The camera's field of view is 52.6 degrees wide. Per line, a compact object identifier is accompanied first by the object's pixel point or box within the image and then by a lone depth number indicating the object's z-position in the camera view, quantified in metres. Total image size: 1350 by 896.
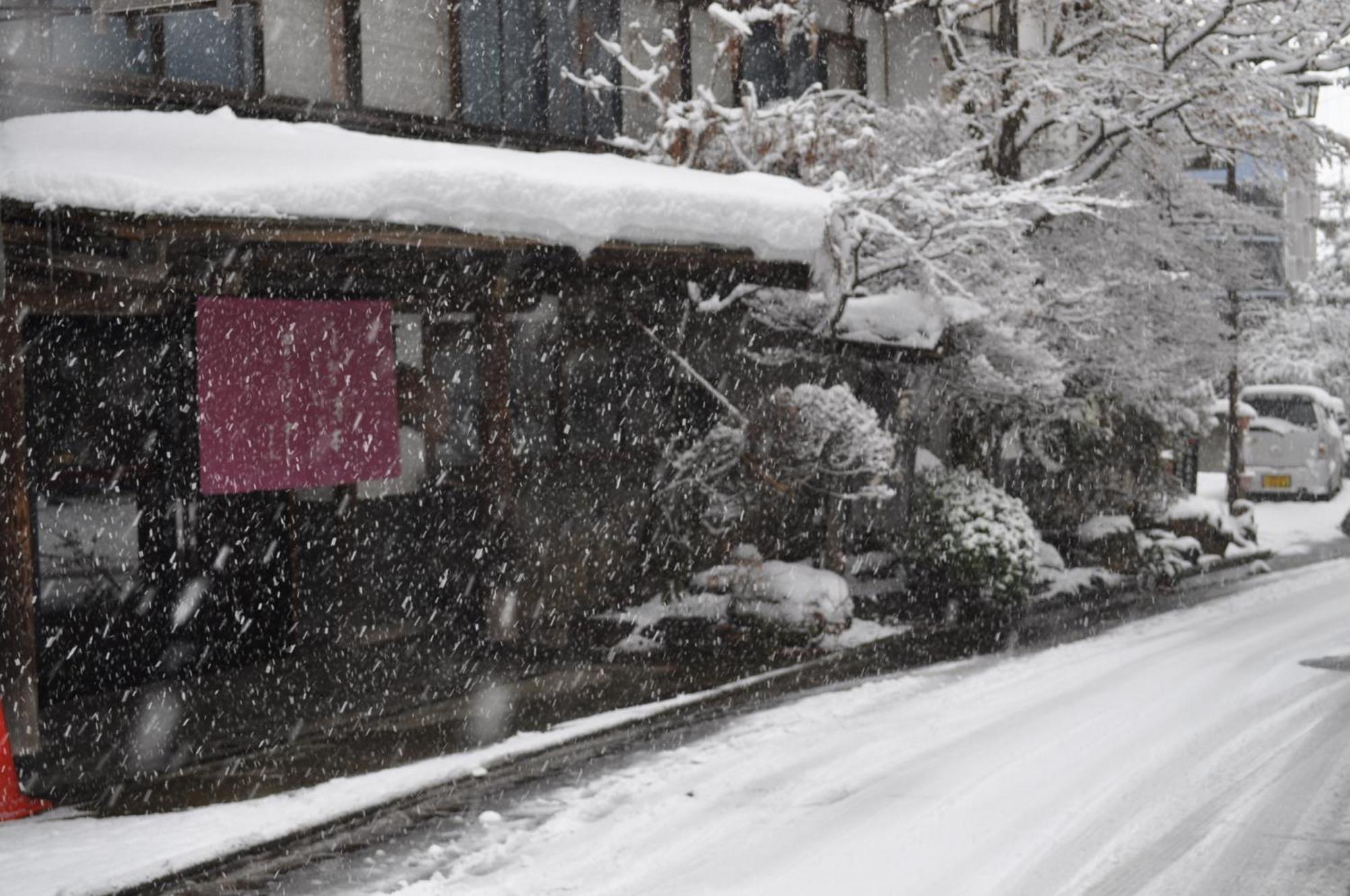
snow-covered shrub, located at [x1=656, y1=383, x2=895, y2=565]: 12.52
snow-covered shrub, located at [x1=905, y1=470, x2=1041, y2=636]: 14.00
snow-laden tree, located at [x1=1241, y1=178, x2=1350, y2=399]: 39.47
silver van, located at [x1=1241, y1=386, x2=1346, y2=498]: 27.62
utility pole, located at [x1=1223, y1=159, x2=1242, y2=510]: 23.55
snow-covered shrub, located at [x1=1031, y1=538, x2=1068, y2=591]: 16.84
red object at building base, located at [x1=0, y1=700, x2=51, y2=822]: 7.25
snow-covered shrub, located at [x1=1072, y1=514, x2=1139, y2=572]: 17.47
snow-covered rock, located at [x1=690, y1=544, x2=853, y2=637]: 12.05
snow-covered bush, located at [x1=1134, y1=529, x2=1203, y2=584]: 17.23
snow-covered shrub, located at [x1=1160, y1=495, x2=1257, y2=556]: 19.20
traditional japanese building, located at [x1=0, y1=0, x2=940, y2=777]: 8.50
